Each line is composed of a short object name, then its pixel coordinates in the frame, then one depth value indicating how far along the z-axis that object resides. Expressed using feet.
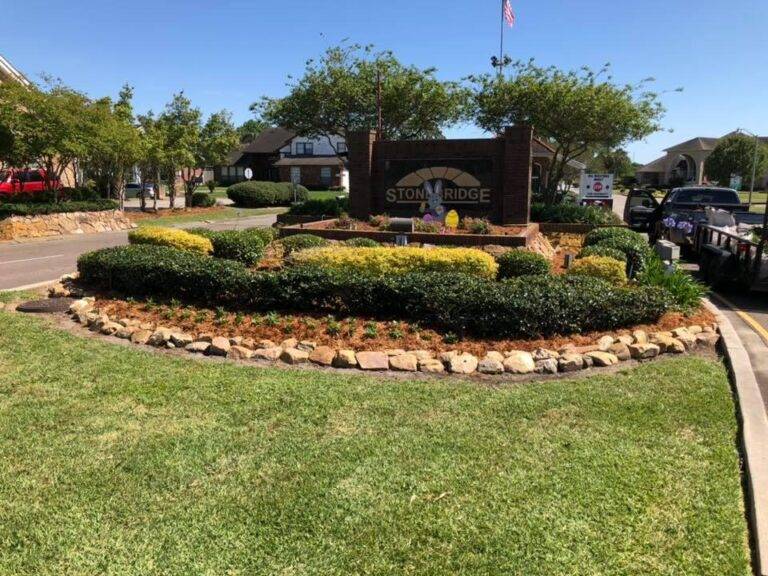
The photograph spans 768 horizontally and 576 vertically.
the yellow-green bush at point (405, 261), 27.71
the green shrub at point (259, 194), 117.29
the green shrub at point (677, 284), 26.50
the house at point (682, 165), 239.71
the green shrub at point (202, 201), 112.47
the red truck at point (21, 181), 74.34
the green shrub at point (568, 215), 57.57
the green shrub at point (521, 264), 29.12
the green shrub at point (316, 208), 62.34
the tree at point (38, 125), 59.11
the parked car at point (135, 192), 145.46
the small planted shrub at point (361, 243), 34.58
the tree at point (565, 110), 70.18
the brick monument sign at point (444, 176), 46.47
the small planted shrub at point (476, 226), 41.63
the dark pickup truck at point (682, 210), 45.70
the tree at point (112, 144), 67.36
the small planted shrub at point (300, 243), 34.33
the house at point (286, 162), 179.22
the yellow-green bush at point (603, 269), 27.96
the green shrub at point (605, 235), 37.78
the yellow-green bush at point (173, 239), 33.37
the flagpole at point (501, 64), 80.01
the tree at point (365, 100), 81.25
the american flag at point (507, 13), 85.46
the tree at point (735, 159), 192.75
